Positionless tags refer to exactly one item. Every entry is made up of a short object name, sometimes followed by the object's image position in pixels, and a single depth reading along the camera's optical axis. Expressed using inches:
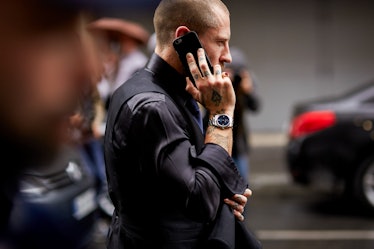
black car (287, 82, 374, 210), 332.8
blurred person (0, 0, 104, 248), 65.1
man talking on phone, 108.9
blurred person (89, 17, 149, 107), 278.6
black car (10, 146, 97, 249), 71.7
